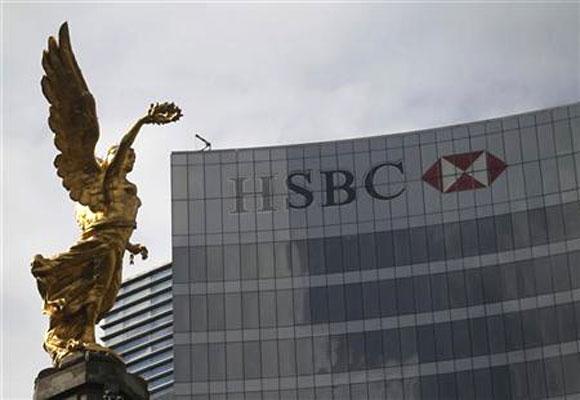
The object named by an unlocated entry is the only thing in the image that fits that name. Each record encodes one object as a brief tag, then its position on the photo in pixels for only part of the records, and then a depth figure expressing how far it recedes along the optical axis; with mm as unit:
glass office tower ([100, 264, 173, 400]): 185875
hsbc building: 102250
